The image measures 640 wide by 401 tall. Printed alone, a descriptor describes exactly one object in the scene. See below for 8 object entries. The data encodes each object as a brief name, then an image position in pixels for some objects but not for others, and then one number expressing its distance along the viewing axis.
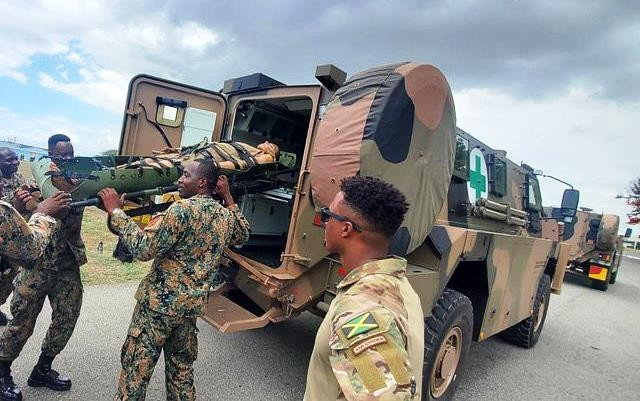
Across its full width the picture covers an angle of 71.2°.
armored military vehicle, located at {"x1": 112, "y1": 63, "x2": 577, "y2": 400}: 2.86
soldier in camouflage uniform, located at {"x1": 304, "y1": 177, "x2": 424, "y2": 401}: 1.03
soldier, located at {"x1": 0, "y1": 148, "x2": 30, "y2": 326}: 3.62
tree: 30.44
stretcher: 2.63
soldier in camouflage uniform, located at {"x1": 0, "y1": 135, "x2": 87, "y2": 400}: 2.89
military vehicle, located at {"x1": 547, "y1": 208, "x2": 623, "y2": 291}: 12.44
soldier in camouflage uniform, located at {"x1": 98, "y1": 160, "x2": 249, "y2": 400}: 2.42
